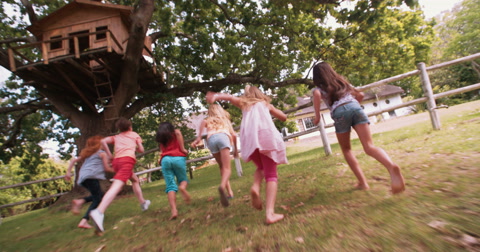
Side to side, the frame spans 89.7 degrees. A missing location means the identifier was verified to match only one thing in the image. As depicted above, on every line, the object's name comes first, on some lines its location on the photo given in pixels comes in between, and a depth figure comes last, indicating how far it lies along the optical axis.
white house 33.69
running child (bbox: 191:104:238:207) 3.91
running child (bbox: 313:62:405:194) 2.81
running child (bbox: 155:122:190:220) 4.02
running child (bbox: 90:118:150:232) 3.59
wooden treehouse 7.50
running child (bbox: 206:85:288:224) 2.85
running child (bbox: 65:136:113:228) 4.28
